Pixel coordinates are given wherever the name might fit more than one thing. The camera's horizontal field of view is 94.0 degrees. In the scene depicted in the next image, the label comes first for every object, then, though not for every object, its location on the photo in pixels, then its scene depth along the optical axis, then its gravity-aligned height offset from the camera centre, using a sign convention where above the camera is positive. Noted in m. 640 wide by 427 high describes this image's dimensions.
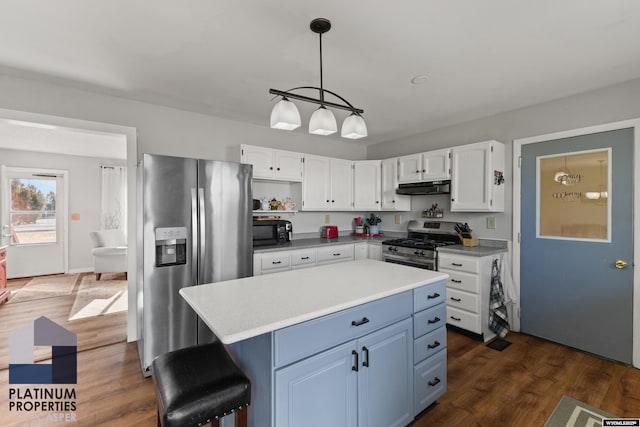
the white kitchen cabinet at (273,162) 3.49 +0.60
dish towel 3.12 -1.02
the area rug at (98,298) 3.90 -1.30
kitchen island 1.26 -0.64
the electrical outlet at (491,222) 3.47 -0.13
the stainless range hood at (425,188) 3.59 +0.30
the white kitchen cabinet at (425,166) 3.60 +0.58
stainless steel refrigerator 2.41 -0.23
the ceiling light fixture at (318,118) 1.72 +0.57
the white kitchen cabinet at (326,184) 4.00 +0.39
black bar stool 1.16 -0.73
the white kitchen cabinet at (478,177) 3.24 +0.39
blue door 2.62 -0.29
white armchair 5.58 -0.81
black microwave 3.48 -0.24
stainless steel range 3.46 -0.39
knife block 3.51 -0.34
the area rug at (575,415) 1.88 -1.33
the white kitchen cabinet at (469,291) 3.03 -0.83
